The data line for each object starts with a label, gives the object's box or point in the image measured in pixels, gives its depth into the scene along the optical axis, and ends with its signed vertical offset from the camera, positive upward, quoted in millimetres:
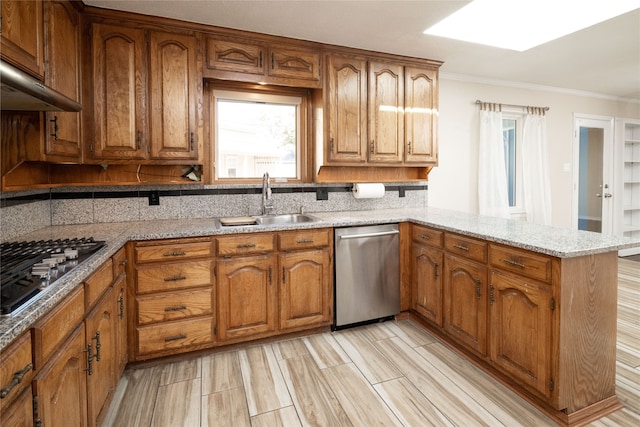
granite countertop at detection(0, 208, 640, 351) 1136 -232
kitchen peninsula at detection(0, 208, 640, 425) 1702 -563
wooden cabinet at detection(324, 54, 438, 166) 3014 +760
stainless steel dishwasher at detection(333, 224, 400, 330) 2730 -628
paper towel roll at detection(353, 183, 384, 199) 3248 +56
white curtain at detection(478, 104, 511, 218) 3947 +324
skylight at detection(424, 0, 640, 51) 2422 +1336
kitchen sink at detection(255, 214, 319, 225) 2912 -192
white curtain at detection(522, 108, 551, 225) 4203 +330
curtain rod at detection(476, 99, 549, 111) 3937 +1073
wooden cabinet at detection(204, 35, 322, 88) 2627 +1070
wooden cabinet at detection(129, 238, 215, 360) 2217 -667
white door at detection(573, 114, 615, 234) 4875 +251
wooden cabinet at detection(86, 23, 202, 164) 2361 +721
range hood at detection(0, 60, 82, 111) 1072 +396
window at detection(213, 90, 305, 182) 2990 +557
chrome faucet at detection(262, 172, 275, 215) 2934 +20
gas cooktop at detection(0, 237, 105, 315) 1077 -271
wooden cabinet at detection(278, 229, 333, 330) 2578 -630
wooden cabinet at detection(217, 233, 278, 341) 2414 -643
